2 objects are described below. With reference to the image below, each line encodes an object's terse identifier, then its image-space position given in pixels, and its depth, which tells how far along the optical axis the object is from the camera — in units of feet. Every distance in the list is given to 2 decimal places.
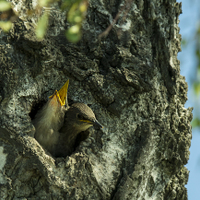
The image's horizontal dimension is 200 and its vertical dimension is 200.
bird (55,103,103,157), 23.75
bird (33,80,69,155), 24.37
